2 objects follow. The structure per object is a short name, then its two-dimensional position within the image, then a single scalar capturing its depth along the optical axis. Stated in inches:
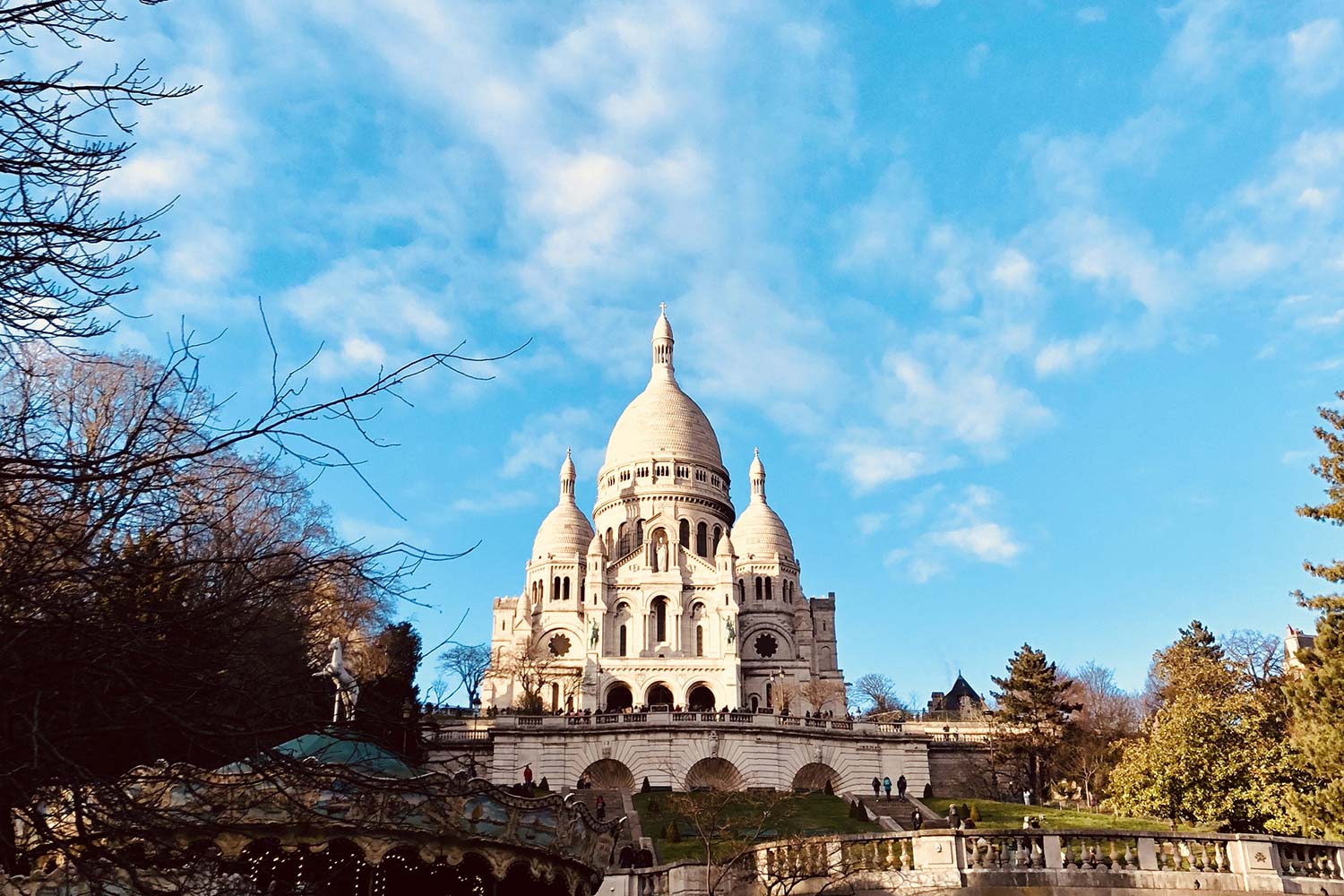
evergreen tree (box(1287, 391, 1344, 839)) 1087.0
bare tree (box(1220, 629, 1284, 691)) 1908.1
